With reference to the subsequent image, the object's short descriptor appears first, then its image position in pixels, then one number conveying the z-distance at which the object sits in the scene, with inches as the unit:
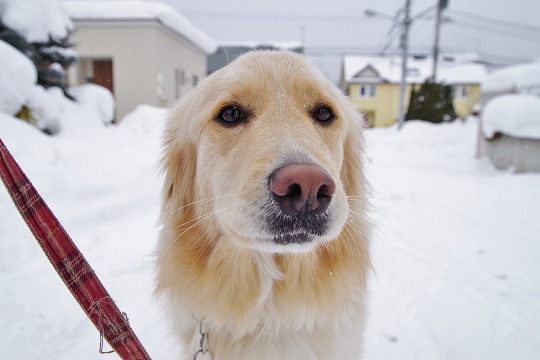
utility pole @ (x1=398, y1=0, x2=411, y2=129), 968.5
